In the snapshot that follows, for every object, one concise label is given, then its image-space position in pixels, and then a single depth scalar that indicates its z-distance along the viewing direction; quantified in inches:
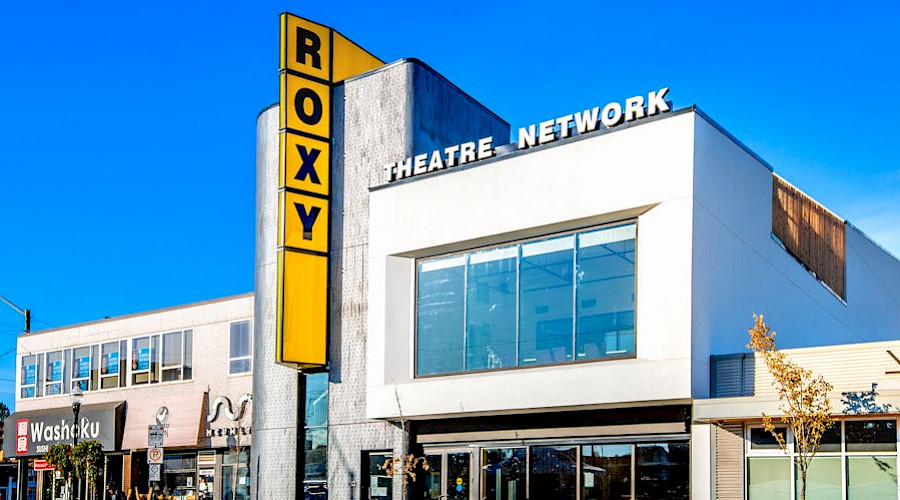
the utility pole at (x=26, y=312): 1689.2
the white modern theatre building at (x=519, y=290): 791.7
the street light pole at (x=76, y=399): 1185.4
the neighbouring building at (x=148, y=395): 1262.3
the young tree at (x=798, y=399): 673.6
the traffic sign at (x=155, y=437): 976.3
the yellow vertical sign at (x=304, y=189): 1002.1
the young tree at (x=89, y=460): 1342.3
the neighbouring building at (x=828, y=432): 700.7
